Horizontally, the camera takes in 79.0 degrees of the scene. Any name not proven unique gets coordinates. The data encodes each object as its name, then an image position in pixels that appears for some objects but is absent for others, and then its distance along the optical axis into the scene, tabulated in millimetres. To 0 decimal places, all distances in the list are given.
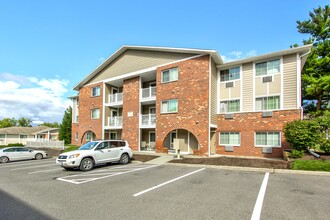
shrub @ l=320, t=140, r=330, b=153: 11043
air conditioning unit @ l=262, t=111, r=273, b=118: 14889
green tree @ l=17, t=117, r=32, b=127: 76438
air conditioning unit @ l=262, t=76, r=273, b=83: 15220
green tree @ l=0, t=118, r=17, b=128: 71188
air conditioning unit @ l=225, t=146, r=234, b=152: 16214
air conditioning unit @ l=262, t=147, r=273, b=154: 14625
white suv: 10406
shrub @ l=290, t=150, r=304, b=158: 11227
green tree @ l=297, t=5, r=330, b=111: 18672
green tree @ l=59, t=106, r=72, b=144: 32438
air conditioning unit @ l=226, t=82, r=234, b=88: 16959
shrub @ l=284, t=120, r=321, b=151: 11242
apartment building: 14695
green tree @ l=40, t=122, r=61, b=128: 84419
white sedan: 17188
